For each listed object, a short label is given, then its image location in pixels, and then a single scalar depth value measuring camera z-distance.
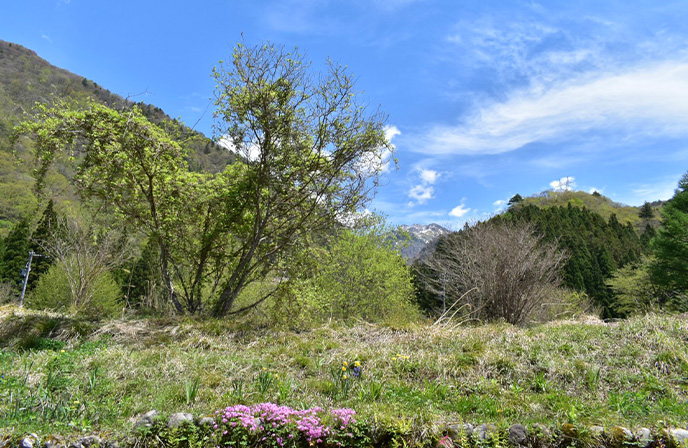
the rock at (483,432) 2.61
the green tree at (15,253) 29.64
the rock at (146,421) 2.75
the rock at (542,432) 2.61
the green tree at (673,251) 20.16
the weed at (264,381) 3.40
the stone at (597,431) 2.57
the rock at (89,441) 2.60
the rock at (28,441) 2.52
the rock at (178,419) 2.75
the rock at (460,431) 2.60
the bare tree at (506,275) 8.16
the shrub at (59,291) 20.35
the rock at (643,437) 2.52
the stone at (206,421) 2.76
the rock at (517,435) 2.58
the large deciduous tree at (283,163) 6.96
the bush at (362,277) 15.17
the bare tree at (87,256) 13.52
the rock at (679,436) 2.46
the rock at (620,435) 2.54
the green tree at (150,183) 6.46
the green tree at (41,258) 26.80
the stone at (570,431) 2.60
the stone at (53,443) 2.55
